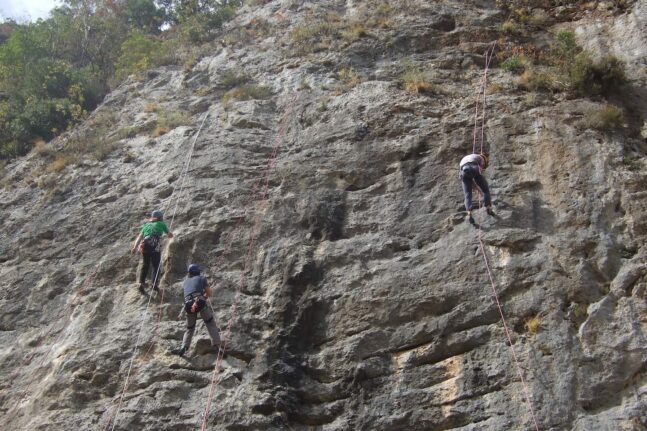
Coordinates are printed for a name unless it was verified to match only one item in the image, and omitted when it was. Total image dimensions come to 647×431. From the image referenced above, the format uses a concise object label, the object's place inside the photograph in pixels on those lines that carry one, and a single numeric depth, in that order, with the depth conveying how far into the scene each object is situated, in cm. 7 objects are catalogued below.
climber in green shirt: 1078
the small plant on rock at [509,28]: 1484
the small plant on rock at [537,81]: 1252
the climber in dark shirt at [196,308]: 947
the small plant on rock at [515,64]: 1341
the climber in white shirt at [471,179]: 1010
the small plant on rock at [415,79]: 1312
